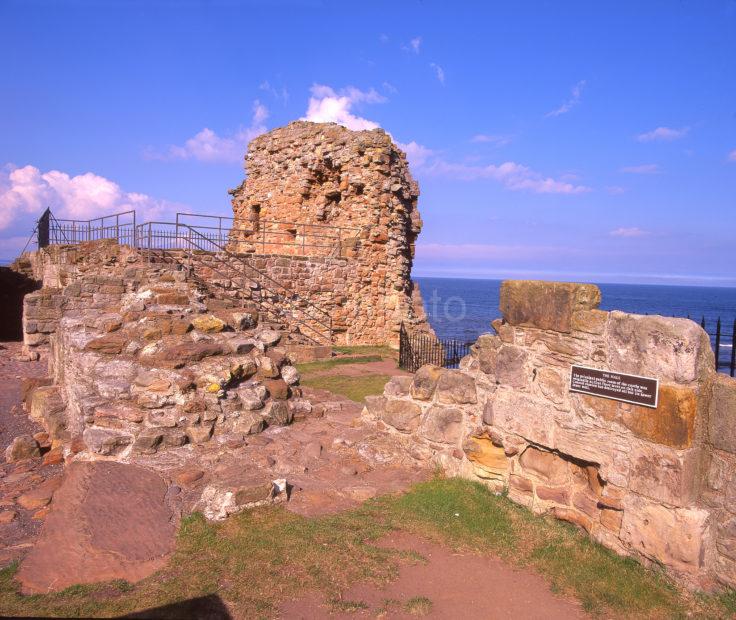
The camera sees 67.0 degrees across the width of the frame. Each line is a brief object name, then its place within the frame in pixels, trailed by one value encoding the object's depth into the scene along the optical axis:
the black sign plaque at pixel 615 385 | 4.45
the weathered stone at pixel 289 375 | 8.90
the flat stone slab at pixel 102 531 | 4.26
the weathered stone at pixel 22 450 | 7.45
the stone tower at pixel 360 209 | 19.91
